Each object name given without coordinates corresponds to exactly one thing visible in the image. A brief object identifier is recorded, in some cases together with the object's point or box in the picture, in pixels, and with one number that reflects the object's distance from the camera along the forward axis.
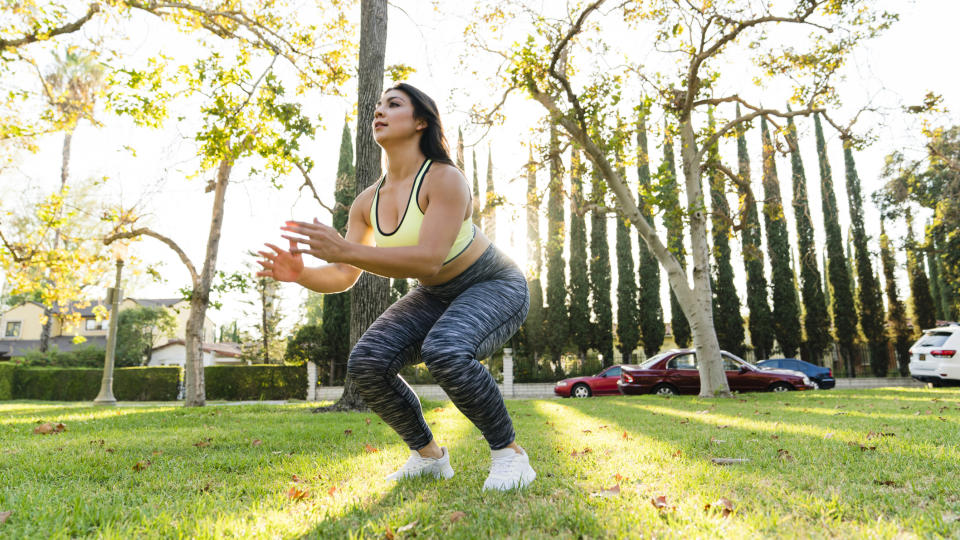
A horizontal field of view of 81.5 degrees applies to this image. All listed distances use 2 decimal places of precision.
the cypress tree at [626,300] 31.66
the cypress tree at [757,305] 31.31
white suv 14.82
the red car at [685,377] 15.33
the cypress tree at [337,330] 27.47
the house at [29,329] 49.16
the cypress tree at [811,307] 30.84
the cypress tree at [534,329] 31.61
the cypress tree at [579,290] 31.47
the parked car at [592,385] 17.73
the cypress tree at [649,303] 31.86
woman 2.46
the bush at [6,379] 26.31
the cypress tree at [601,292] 31.36
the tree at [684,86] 11.63
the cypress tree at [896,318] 30.67
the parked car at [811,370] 21.38
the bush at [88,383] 26.12
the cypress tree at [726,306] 31.23
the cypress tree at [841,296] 31.11
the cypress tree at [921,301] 31.28
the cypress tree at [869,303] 30.50
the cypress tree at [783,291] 30.98
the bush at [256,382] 25.95
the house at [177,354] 49.25
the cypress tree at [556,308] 31.38
